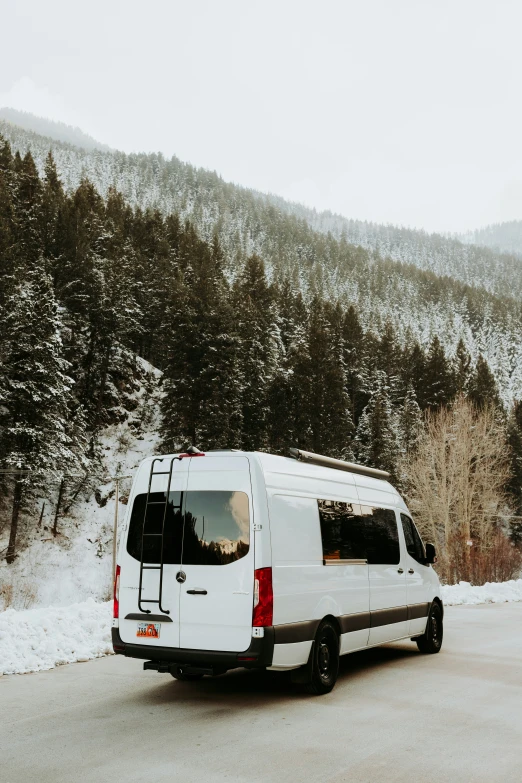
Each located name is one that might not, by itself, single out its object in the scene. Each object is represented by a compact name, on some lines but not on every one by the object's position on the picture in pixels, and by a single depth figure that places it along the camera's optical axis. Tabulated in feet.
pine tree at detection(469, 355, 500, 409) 239.30
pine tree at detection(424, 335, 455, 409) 234.38
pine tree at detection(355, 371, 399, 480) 172.35
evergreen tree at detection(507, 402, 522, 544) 199.31
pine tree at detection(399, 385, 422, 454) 194.80
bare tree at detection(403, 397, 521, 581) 139.74
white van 22.65
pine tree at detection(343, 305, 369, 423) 223.92
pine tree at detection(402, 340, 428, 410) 238.48
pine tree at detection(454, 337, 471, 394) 249.75
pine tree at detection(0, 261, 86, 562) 124.36
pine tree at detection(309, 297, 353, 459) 163.94
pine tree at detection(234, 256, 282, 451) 164.86
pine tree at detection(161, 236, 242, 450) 151.94
